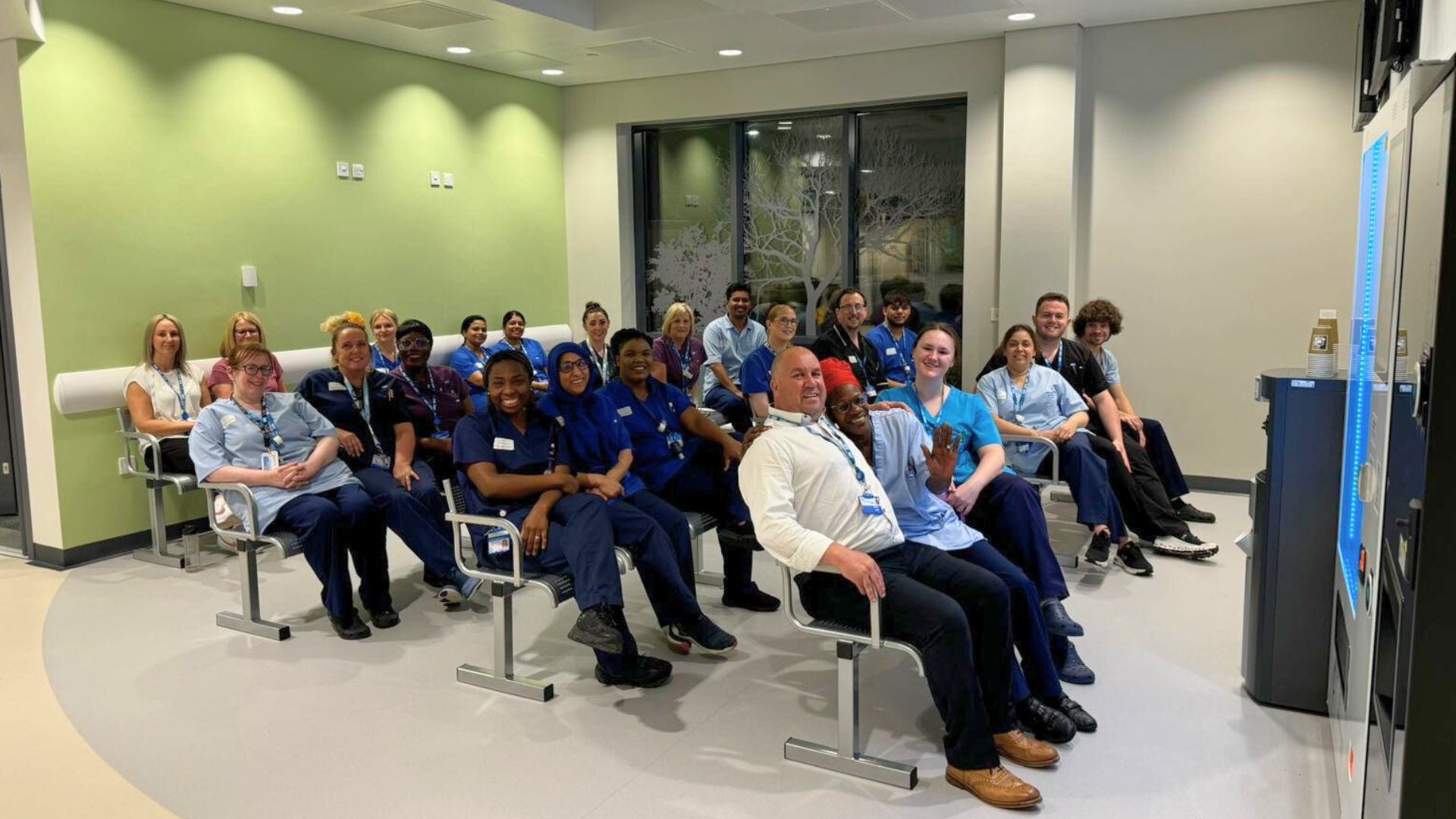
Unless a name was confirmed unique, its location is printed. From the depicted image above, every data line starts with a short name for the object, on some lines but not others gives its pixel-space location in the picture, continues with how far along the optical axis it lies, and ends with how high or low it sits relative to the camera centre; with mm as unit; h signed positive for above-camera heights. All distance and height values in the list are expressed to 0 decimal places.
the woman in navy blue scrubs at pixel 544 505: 3473 -844
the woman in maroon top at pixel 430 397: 5227 -648
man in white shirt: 2842 -899
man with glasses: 6066 -440
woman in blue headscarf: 3781 -883
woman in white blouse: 5367 -609
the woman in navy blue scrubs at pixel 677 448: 4344 -757
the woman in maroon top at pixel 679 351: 6934 -537
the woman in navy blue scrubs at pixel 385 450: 4566 -826
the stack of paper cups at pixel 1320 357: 3322 -299
